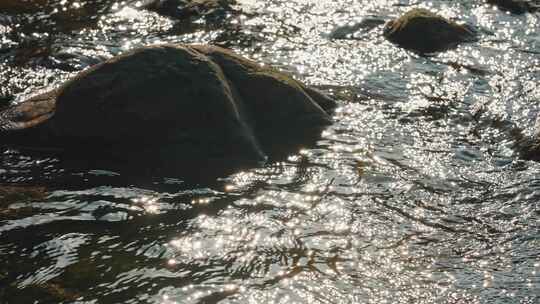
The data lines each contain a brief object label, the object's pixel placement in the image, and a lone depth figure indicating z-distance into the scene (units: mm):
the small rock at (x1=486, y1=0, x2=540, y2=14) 14664
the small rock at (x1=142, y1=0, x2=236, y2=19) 14625
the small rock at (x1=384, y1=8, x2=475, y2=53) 12977
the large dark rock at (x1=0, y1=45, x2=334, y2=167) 8883
